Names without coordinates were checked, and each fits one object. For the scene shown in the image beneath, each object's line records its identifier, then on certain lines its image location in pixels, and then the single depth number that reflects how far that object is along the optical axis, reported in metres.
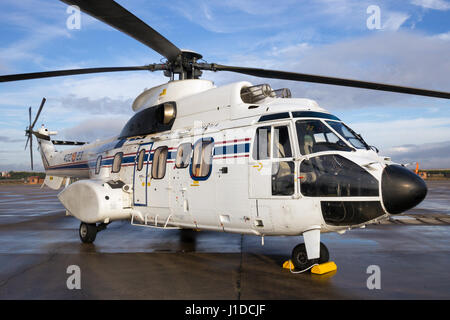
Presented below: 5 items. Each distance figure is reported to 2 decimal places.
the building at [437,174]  77.75
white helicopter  5.77
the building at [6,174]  98.94
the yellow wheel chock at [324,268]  6.18
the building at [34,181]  68.75
